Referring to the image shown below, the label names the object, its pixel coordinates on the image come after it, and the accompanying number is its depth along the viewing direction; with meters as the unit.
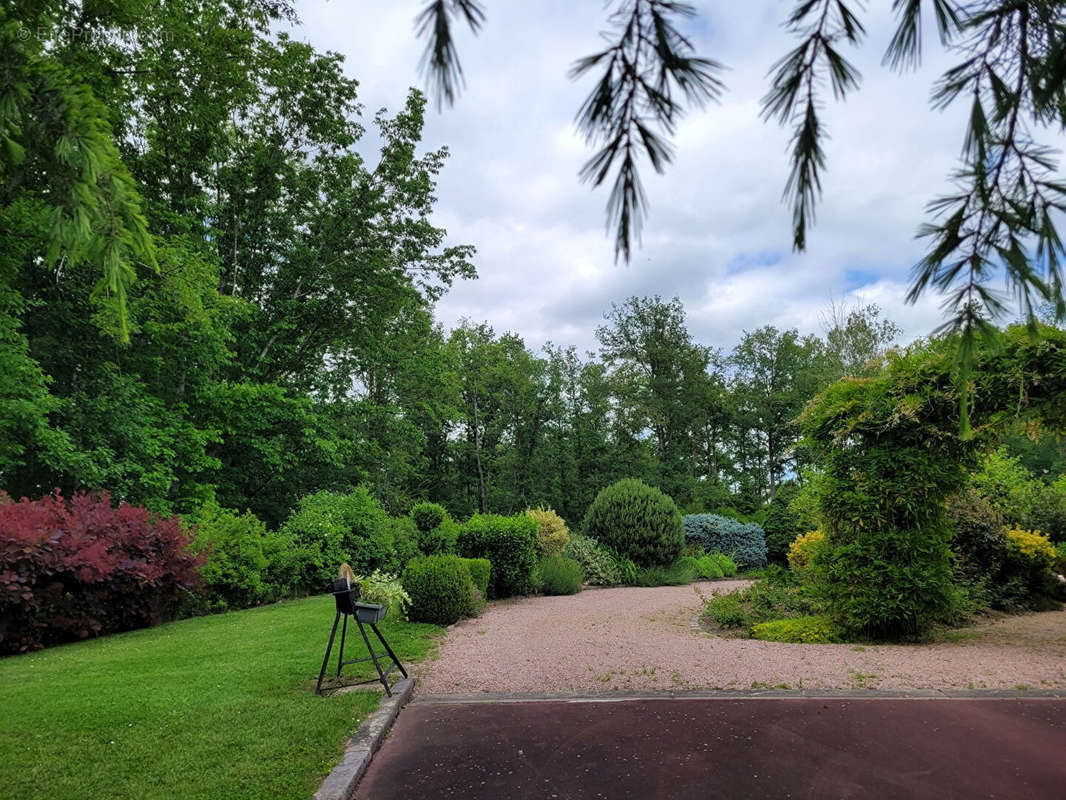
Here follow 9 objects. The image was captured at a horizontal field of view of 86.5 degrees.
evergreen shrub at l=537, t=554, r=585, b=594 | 11.44
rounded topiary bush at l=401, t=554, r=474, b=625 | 7.84
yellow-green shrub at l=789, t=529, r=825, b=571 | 10.33
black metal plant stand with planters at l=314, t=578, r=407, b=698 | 4.59
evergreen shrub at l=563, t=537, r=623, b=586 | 13.30
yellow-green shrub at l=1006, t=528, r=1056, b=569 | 8.41
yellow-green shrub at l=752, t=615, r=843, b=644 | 6.45
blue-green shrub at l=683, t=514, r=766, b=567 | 17.20
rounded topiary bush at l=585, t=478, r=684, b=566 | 13.92
